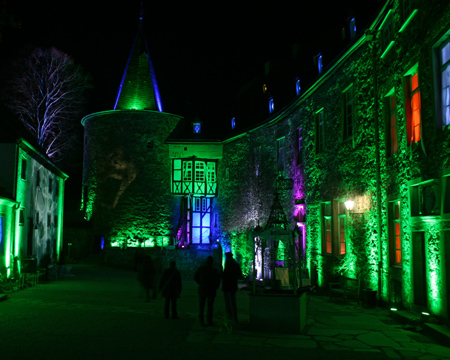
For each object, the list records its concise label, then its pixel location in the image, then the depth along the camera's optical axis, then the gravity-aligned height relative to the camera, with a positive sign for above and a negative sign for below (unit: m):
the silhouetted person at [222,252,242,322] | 9.85 -0.89
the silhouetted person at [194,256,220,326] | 9.65 -0.87
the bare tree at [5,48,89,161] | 28.00 +8.59
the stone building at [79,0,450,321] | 9.25 +2.75
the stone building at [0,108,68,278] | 17.20 +1.65
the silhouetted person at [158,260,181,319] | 10.40 -1.02
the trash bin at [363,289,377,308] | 11.80 -1.39
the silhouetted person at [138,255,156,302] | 13.31 -0.97
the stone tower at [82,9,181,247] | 32.72 +4.23
